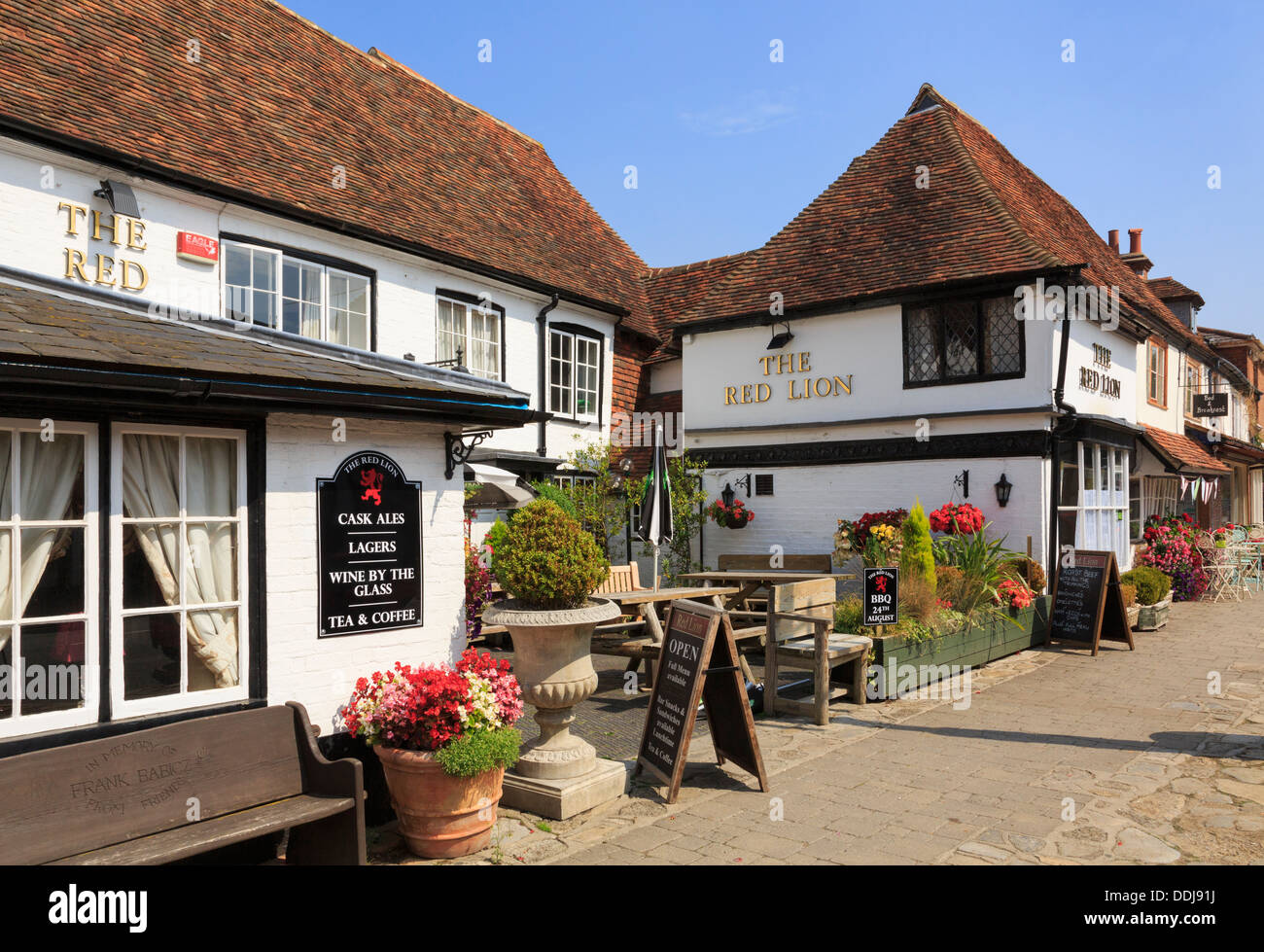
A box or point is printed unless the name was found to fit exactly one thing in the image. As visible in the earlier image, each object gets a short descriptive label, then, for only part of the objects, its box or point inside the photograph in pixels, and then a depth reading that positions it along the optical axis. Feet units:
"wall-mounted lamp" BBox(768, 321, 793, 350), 51.29
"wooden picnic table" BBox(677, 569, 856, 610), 36.55
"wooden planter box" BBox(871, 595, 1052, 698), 30.45
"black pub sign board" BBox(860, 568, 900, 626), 29.96
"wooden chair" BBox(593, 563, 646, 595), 35.58
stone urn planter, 18.49
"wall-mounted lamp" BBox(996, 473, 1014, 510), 42.34
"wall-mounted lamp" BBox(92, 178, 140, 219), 31.40
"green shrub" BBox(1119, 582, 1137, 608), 45.01
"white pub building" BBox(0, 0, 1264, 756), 15.14
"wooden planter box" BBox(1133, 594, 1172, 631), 44.55
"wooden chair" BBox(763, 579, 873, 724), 26.45
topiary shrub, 18.62
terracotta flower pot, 15.96
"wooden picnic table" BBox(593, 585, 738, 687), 28.84
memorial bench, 12.29
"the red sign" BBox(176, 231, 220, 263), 33.93
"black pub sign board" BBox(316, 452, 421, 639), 17.90
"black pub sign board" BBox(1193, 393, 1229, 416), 72.59
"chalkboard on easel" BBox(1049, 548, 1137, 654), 38.70
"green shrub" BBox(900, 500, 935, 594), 33.22
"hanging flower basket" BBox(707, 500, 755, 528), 51.11
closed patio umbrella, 36.22
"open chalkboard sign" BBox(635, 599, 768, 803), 19.34
